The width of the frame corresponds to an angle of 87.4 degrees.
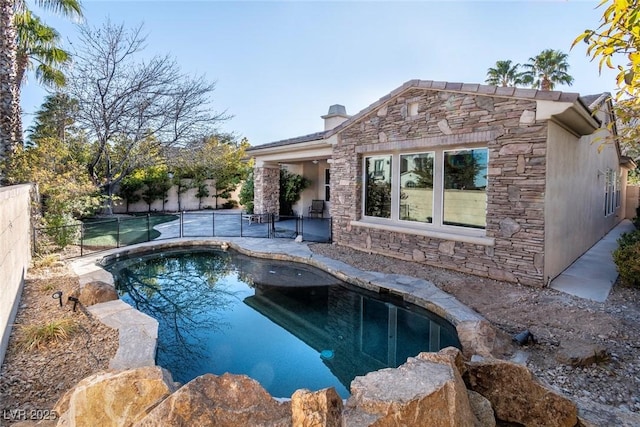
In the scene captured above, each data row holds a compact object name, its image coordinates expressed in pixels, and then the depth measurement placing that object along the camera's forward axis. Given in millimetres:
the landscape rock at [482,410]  2492
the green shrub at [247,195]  17491
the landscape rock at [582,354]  3707
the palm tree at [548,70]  20844
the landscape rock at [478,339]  4102
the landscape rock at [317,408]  2164
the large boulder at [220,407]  2273
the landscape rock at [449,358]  2638
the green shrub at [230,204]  24688
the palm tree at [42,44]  11609
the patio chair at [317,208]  16672
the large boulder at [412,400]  2080
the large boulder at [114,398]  2473
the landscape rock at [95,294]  5594
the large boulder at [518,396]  2775
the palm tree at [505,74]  22109
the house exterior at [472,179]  6418
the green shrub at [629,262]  6297
